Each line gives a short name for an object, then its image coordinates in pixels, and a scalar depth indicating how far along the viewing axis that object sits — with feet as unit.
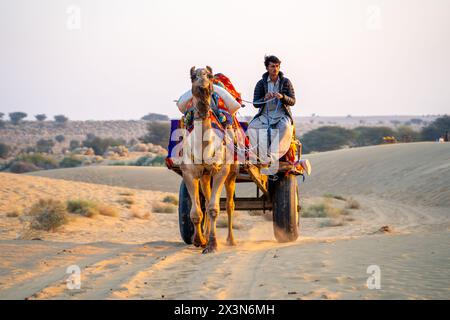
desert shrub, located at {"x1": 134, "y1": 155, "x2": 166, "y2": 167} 161.11
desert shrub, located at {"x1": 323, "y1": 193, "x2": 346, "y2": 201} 81.76
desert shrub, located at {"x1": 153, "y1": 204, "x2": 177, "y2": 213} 71.36
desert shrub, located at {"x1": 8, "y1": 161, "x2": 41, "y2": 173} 154.71
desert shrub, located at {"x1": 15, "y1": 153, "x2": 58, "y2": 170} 168.25
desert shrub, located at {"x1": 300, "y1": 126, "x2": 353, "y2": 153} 200.44
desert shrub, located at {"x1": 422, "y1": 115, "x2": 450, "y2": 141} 194.87
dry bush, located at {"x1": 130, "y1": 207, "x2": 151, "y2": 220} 64.39
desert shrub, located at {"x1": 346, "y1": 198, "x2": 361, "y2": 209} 71.67
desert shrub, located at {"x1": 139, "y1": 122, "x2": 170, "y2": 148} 226.79
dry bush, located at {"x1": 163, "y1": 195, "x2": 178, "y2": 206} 80.38
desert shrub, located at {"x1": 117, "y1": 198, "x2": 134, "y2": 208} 73.50
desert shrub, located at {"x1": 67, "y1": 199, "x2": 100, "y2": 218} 59.68
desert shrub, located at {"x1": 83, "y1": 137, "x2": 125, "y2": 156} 209.87
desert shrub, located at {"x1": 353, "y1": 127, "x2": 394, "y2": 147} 204.07
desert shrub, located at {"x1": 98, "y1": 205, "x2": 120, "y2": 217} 62.69
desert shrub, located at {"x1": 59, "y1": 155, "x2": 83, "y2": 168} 168.96
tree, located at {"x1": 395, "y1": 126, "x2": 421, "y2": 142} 203.62
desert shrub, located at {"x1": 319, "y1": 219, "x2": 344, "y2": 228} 58.36
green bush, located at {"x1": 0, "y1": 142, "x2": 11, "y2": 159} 197.57
